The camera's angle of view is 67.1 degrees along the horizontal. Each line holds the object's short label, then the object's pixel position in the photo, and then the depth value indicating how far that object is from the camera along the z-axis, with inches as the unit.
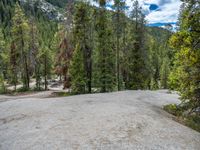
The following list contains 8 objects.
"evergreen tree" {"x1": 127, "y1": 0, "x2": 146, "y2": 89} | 927.1
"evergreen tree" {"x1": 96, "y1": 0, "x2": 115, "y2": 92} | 845.1
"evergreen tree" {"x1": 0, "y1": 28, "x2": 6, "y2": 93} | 1104.9
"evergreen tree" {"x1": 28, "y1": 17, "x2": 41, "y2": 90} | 1220.1
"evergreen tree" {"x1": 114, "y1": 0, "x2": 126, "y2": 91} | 906.8
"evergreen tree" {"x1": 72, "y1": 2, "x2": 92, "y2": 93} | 852.8
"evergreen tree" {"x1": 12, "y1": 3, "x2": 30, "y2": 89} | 1057.6
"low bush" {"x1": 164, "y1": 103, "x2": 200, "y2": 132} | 354.5
